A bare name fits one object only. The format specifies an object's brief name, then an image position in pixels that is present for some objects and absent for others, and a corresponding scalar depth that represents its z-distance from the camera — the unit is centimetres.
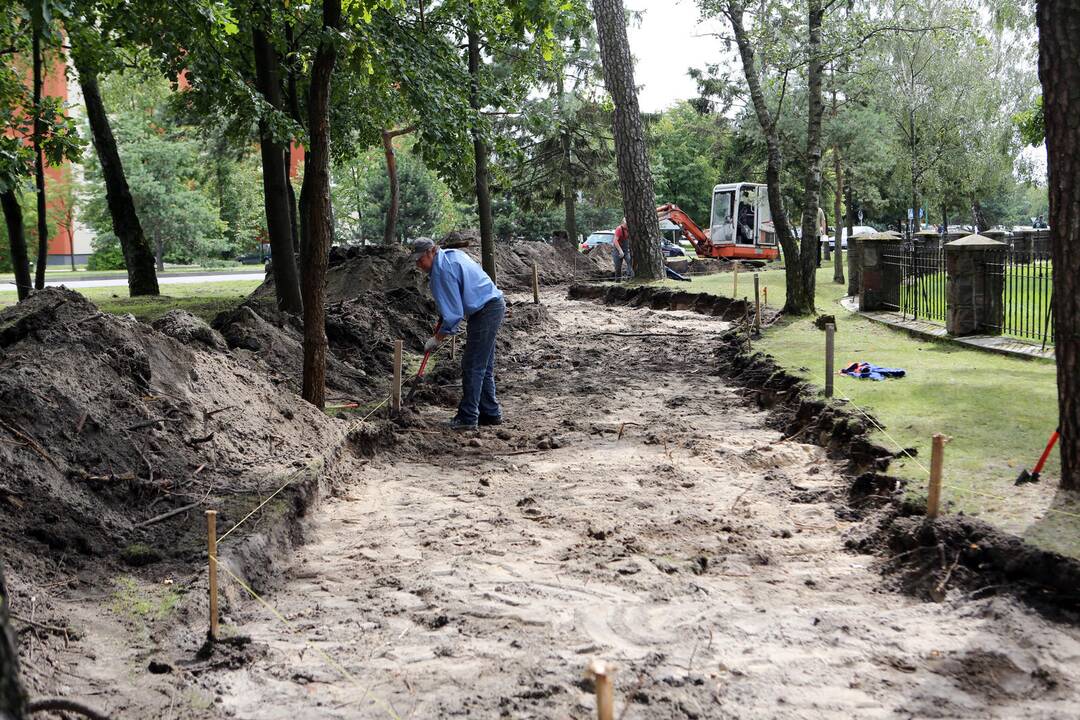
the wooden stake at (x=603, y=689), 257
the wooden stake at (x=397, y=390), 919
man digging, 934
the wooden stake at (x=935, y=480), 538
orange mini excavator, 3562
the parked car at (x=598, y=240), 4084
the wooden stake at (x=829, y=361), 895
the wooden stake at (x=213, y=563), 436
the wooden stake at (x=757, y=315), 1394
